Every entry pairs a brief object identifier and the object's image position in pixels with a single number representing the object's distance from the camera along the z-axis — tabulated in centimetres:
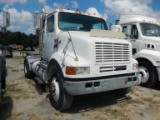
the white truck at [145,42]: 456
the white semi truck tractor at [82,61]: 274
